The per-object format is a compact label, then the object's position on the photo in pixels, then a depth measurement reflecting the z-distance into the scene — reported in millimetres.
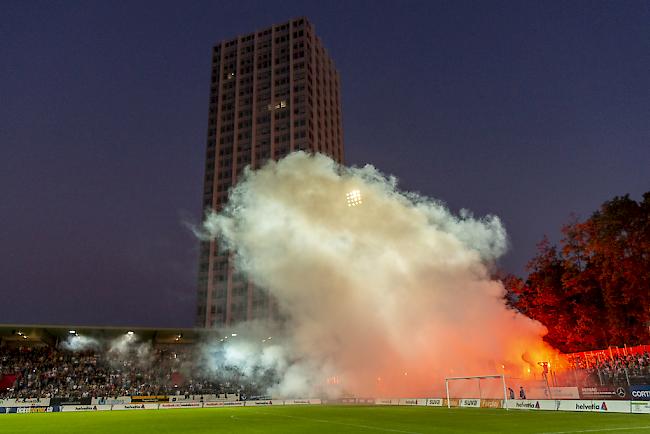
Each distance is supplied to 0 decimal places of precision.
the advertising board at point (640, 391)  30203
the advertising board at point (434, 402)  39594
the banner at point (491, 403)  34897
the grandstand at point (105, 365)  52406
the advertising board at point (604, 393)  31623
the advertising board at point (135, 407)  47281
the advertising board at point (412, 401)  40875
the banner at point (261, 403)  50219
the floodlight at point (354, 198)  48469
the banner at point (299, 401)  51609
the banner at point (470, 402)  36591
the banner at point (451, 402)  38238
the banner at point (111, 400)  47562
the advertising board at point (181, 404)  49916
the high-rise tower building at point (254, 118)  111562
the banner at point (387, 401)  43681
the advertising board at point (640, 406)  25812
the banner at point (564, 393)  33625
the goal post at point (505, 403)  33519
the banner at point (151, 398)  50462
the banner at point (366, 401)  47138
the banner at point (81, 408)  45625
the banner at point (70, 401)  46556
